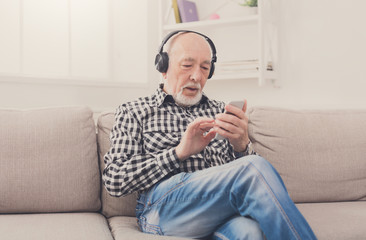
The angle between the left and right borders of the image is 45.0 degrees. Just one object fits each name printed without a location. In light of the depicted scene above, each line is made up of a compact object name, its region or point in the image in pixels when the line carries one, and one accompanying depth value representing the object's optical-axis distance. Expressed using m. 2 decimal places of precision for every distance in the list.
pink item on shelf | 2.79
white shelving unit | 2.63
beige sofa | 1.48
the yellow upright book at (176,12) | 2.78
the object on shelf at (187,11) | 2.79
